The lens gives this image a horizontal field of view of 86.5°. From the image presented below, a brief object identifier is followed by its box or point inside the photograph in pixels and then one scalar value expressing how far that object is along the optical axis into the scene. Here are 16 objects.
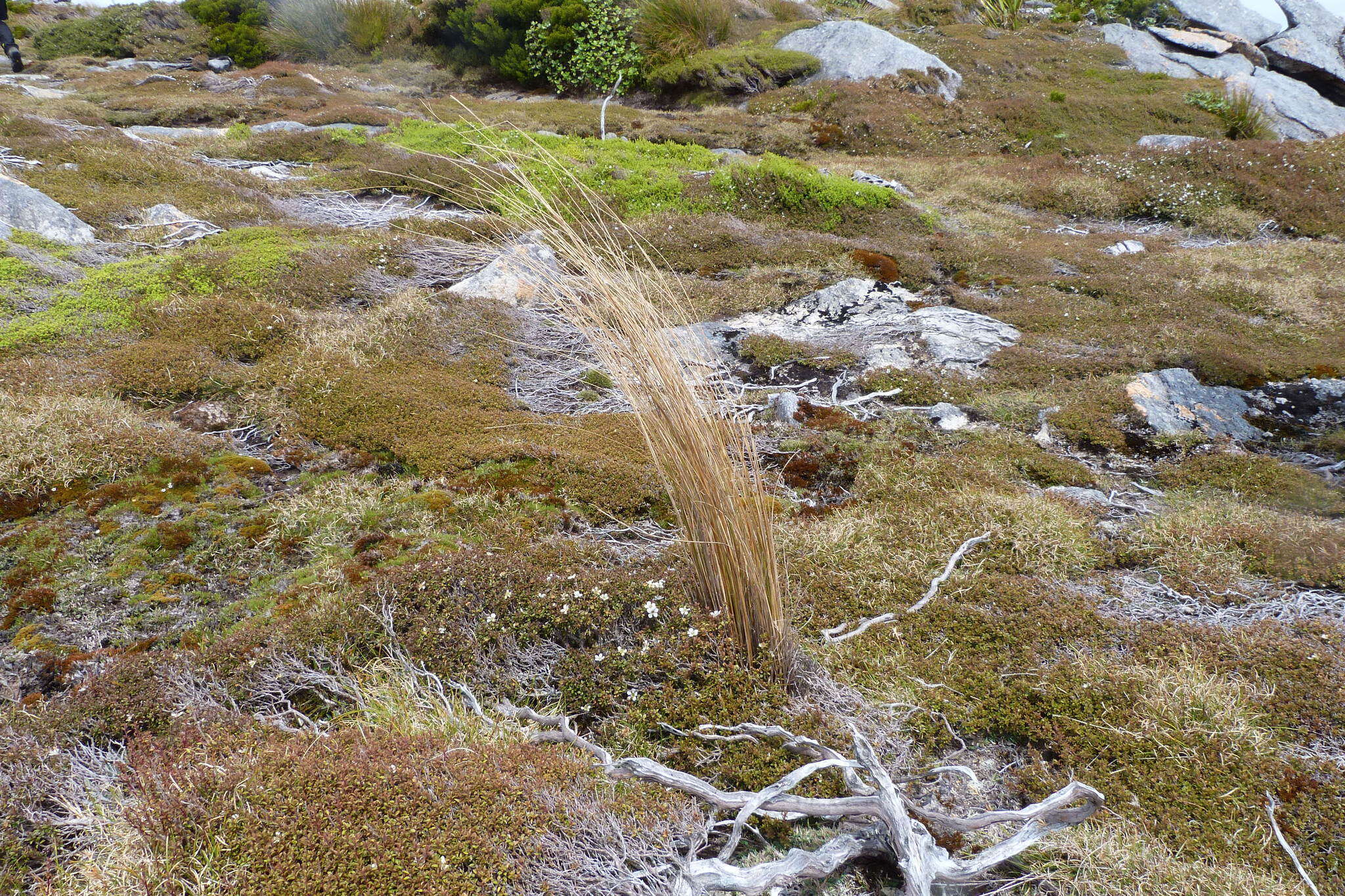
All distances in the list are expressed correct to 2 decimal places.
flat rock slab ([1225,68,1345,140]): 21.17
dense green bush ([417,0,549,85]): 25.86
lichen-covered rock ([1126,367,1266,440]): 7.41
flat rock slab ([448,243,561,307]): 9.58
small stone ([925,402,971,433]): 7.44
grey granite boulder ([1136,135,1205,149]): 18.14
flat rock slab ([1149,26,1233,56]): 27.69
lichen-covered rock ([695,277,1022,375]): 8.99
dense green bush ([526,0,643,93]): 24.97
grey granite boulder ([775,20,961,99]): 23.30
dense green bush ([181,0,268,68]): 29.50
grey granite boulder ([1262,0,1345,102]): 27.41
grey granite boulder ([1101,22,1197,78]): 25.97
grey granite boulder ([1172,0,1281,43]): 29.61
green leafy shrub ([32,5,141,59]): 30.12
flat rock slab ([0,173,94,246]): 9.50
